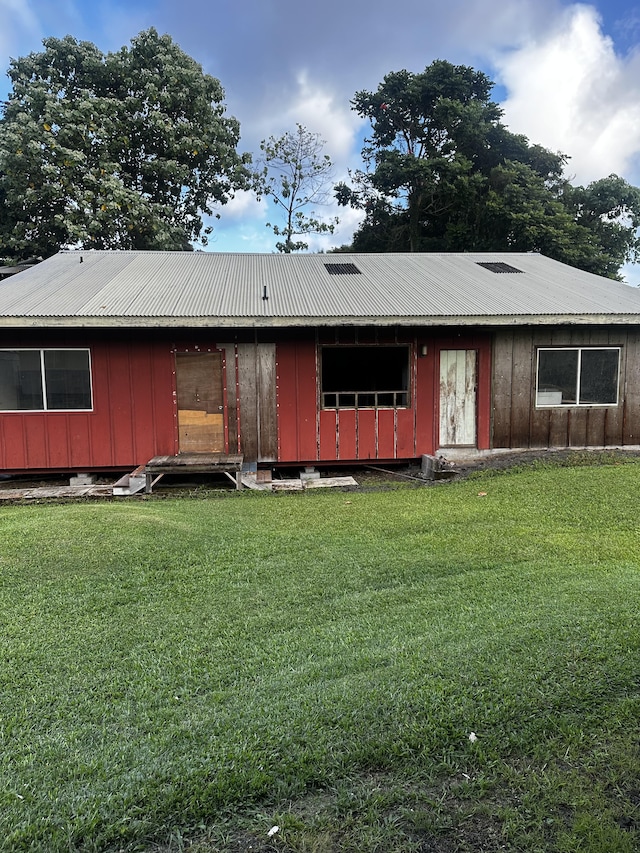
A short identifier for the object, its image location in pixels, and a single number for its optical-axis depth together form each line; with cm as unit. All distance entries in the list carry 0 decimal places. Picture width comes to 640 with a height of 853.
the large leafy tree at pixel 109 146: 1636
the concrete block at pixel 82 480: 845
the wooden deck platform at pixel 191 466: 768
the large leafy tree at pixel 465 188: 2034
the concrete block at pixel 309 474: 875
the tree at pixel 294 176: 2393
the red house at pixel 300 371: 820
